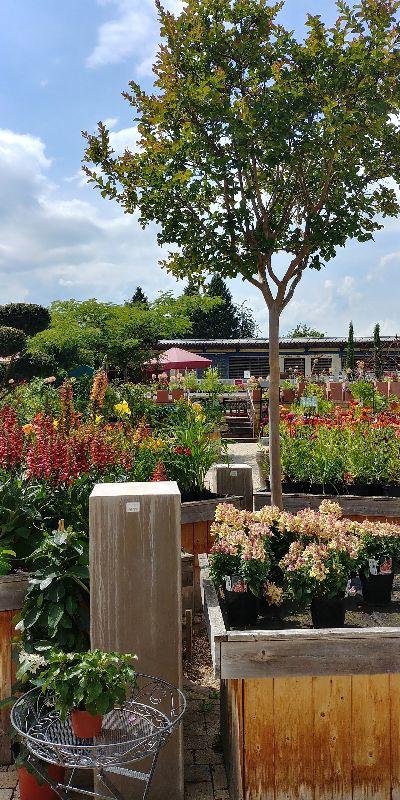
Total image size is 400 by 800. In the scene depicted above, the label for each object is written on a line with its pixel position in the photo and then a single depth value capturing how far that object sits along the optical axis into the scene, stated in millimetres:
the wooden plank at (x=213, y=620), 2932
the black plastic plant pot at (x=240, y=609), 3322
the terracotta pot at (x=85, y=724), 2684
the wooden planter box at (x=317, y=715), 2957
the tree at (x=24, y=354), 16672
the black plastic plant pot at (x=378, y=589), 3633
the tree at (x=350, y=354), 31422
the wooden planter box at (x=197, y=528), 5246
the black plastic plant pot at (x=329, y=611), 3275
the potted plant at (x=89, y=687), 2629
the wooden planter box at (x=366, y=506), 5855
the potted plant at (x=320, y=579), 3273
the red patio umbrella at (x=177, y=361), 18683
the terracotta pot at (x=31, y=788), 3139
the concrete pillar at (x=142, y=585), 3131
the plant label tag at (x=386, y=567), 3605
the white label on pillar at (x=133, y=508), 3131
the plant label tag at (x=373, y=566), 3594
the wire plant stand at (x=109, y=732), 2465
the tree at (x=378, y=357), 25688
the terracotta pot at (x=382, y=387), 18362
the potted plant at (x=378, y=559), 3613
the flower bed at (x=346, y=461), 6156
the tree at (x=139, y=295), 49575
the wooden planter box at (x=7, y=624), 3432
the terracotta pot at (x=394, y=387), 18197
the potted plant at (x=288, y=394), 18219
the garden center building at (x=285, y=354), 34188
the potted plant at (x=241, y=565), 3324
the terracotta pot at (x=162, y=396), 17484
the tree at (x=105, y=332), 17969
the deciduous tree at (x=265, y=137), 4672
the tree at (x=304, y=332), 58775
